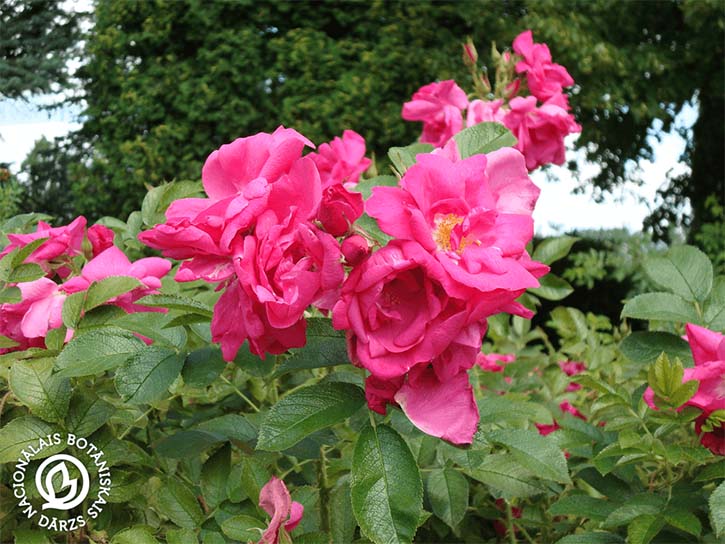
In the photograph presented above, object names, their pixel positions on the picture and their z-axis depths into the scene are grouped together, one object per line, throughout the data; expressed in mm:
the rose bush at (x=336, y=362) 575
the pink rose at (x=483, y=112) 1334
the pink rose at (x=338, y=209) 592
